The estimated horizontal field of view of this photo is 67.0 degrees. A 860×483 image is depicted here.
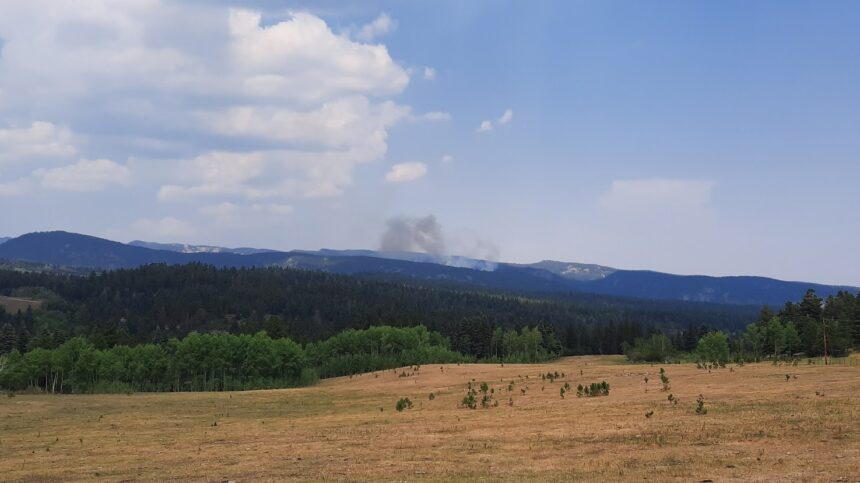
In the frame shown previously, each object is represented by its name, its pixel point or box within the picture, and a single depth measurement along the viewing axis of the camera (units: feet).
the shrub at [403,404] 173.27
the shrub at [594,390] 163.44
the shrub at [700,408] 111.83
